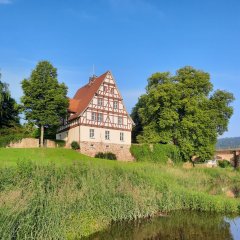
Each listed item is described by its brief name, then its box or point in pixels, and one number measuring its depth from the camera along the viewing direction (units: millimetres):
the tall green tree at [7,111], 30023
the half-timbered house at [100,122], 30489
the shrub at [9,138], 28296
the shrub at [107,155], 30021
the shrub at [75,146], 29750
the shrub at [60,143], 30957
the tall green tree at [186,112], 31622
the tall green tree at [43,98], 28272
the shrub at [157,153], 31741
